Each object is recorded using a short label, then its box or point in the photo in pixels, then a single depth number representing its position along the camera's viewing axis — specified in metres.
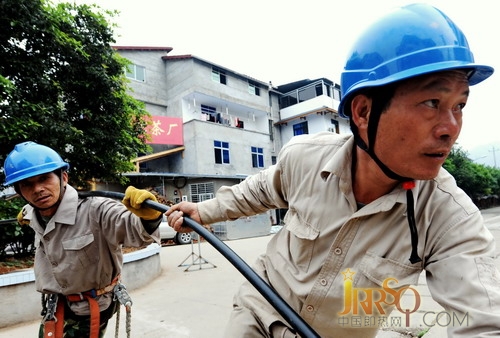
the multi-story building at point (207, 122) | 16.50
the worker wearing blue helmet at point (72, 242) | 2.19
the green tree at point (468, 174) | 24.47
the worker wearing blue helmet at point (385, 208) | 1.10
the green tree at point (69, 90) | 5.24
